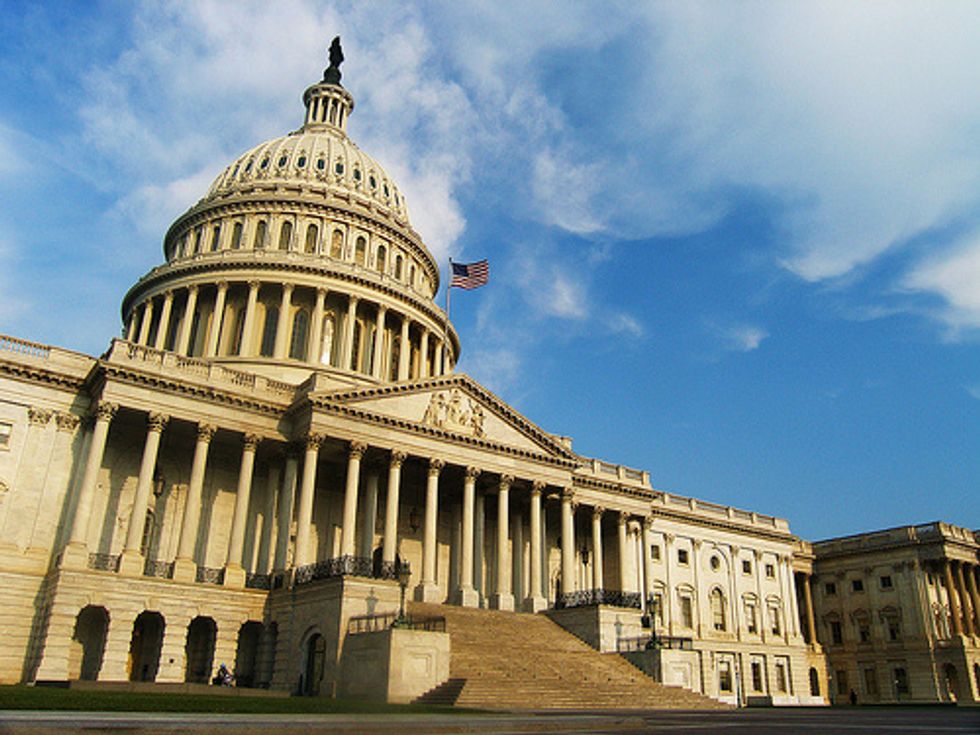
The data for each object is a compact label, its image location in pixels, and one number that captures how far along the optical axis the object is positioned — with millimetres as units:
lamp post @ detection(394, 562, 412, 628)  32125
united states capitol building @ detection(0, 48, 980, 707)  37094
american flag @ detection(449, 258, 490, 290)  56406
